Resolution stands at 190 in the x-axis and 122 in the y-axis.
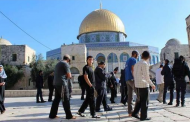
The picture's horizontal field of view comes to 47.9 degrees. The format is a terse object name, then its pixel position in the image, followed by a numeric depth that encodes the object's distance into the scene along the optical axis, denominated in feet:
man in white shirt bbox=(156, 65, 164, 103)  24.03
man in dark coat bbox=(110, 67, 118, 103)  24.51
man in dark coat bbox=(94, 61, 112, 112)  16.55
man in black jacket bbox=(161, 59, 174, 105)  21.49
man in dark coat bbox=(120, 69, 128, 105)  23.32
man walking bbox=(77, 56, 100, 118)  14.34
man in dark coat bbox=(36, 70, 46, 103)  27.53
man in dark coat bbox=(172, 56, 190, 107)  19.26
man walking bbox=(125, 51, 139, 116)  15.17
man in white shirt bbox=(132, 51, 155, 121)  12.85
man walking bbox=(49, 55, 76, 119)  13.91
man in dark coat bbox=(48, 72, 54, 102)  28.84
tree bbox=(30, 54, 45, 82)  86.17
